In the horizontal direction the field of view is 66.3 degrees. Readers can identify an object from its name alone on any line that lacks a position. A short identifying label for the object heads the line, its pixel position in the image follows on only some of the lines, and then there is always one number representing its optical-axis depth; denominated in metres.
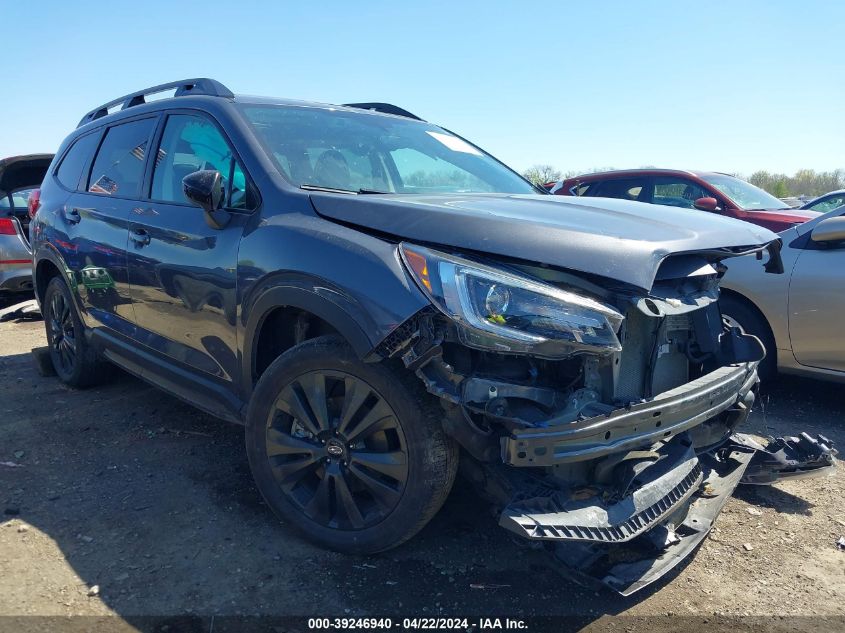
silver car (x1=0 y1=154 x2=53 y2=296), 7.74
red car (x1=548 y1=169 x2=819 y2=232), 7.90
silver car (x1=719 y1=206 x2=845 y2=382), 4.18
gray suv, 2.12
